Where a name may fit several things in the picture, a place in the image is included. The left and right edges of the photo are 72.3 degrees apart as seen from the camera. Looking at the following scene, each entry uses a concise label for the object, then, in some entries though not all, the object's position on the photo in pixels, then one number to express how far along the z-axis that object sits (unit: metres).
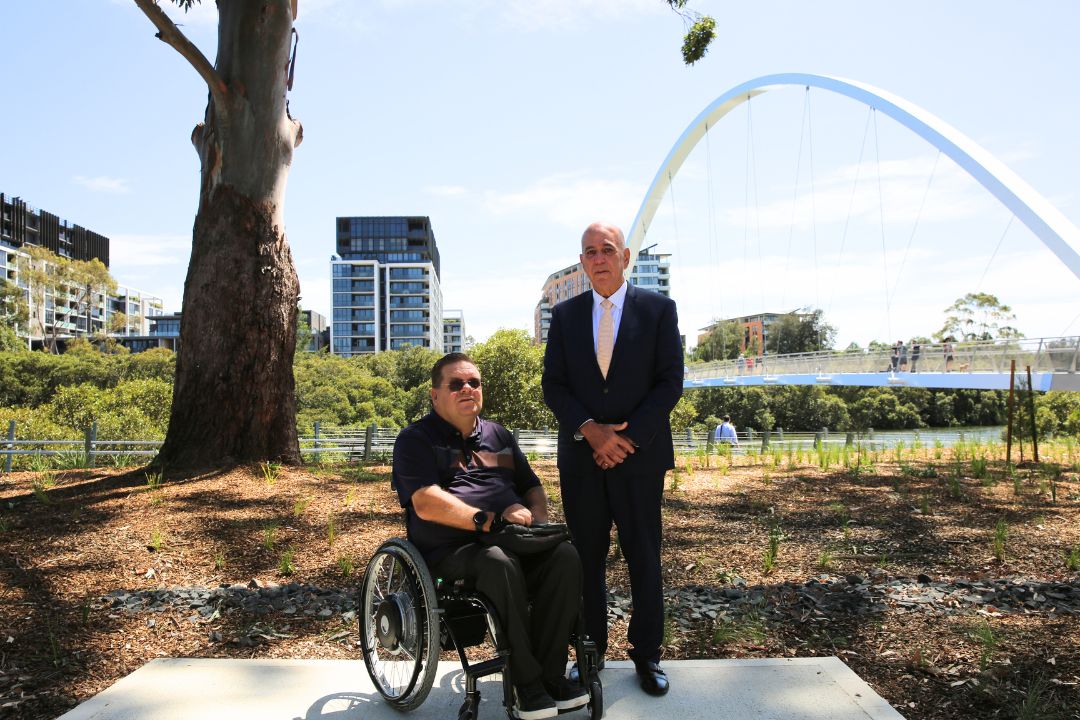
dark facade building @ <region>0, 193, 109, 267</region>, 90.88
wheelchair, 2.35
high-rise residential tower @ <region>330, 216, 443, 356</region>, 113.62
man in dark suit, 2.84
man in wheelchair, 2.35
